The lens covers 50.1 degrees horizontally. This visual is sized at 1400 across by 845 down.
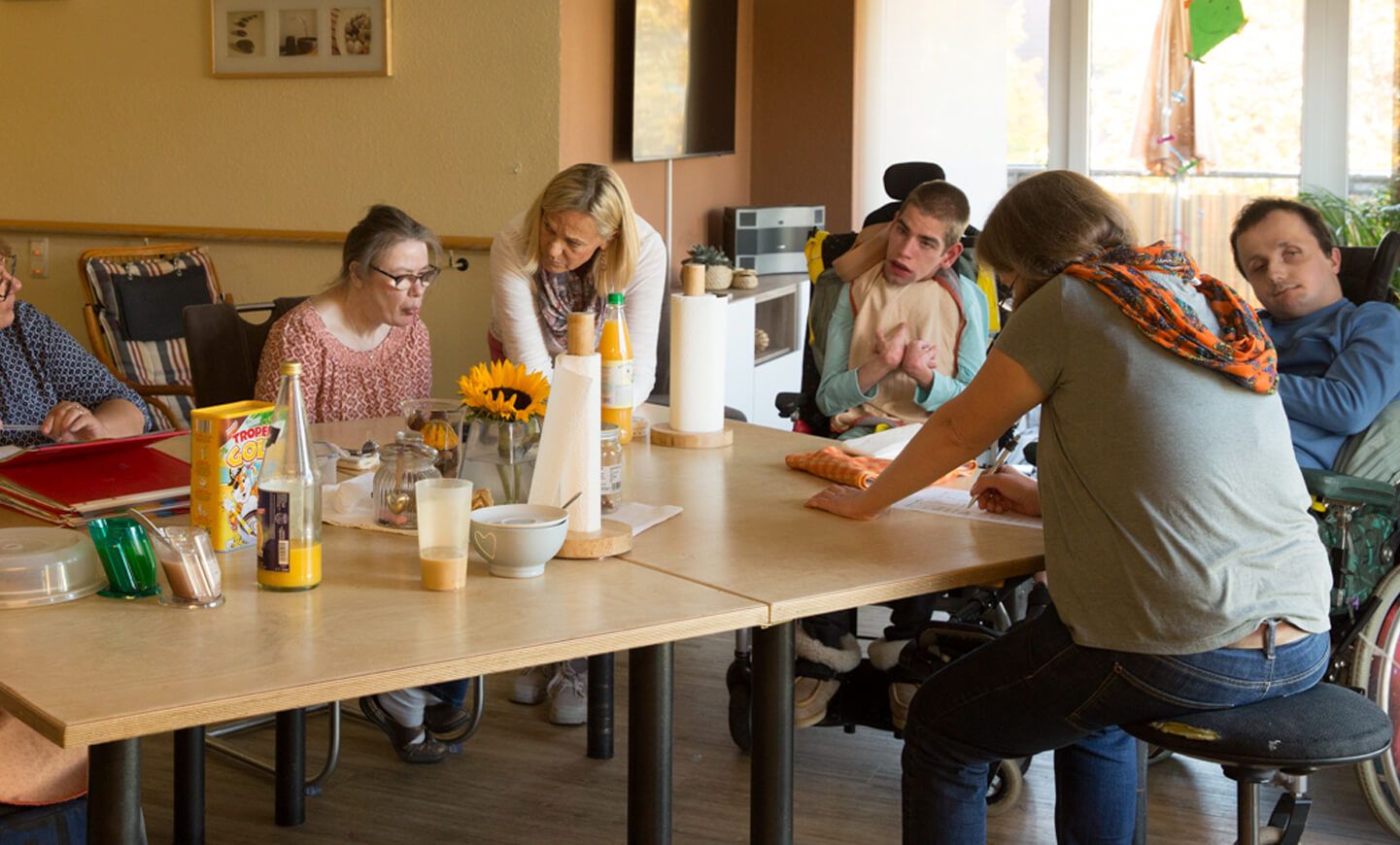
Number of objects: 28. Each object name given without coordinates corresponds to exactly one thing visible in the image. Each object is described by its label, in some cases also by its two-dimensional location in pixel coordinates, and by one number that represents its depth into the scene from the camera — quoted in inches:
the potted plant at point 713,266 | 206.1
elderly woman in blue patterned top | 118.4
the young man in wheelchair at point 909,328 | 132.1
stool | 73.6
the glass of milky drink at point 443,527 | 72.3
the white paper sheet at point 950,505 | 88.8
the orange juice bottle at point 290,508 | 70.4
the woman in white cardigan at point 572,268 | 128.6
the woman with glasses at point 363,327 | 120.8
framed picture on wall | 183.8
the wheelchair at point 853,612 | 103.2
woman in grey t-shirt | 73.7
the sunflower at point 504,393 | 86.5
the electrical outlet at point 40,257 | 209.3
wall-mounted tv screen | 192.5
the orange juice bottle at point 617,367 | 107.9
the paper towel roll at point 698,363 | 108.7
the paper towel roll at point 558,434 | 77.2
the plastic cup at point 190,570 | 68.7
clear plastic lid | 68.2
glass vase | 87.0
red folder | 84.6
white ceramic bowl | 73.7
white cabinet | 200.2
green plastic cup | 69.7
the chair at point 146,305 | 189.0
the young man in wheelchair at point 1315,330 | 115.3
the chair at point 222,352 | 127.1
